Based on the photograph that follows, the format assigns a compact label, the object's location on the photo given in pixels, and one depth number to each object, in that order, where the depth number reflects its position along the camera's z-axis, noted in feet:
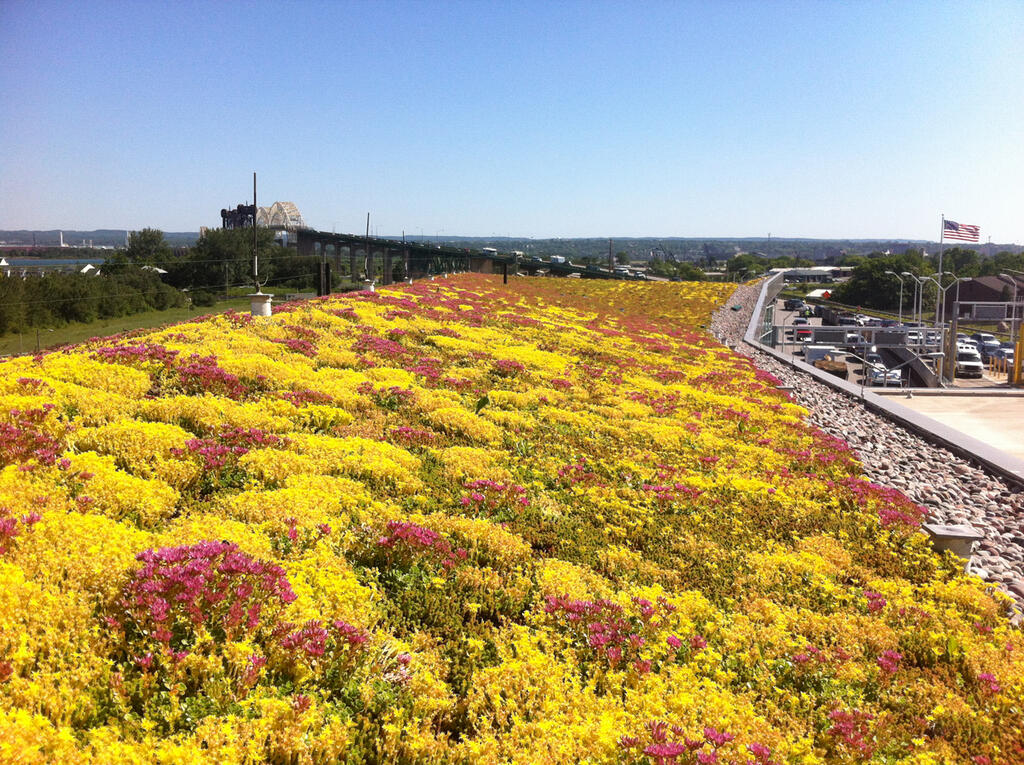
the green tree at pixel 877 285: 380.99
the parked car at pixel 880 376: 120.71
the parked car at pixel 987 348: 200.95
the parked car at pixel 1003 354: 182.52
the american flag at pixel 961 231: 128.06
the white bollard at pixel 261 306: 66.08
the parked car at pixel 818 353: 143.41
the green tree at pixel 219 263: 242.37
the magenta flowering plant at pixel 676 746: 15.61
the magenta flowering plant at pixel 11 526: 18.85
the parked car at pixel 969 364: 156.26
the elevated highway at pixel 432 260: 300.07
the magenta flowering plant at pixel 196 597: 16.65
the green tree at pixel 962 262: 414.49
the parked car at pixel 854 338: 171.69
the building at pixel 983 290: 215.92
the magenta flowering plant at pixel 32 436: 25.34
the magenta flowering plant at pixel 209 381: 38.34
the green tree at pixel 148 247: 273.58
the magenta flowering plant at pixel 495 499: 29.09
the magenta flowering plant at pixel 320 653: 16.88
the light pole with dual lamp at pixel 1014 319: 134.10
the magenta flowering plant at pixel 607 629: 19.61
